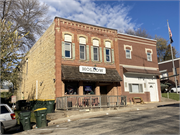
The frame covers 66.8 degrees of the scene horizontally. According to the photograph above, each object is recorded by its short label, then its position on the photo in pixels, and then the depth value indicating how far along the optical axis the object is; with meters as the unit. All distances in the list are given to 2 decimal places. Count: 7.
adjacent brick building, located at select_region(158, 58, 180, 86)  26.89
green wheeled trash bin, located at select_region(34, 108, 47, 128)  8.68
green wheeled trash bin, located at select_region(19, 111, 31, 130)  8.28
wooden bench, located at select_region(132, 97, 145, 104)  16.95
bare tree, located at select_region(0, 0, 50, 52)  21.51
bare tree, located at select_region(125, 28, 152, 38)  38.92
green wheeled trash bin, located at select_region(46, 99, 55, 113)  11.79
